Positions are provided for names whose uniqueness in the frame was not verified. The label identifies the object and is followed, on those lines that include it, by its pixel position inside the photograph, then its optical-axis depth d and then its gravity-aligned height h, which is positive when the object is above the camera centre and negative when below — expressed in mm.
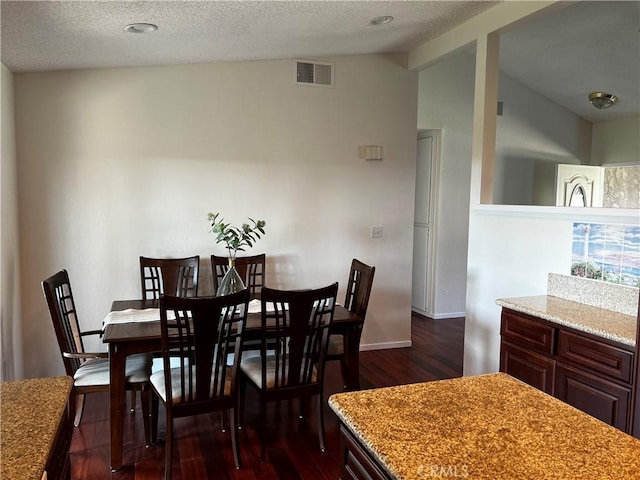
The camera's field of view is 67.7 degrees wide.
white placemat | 2975 -723
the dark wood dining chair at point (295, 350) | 2623 -840
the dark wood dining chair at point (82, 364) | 2725 -988
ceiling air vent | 4223 +1186
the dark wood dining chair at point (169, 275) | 3768 -570
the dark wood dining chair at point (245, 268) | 3900 -527
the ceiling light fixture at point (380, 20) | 3363 +1333
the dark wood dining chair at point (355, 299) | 3229 -654
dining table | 2607 -801
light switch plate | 4559 -241
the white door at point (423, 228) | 5777 -258
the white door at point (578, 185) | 5805 +311
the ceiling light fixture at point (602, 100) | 4723 +1100
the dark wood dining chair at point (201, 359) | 2387 -815
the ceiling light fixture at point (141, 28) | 2830 +1056
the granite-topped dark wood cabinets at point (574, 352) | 2113 -708
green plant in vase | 3148 -435
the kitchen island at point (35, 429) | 1096 -590
